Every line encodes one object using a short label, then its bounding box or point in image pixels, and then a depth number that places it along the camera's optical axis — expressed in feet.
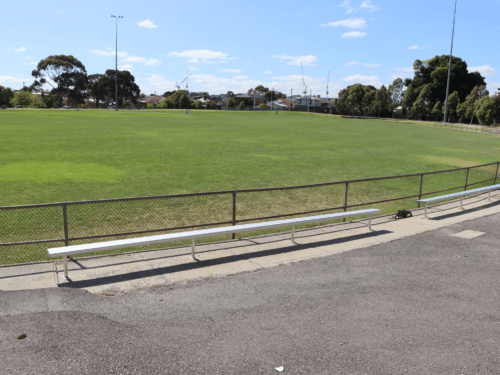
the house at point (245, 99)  609.83
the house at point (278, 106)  595.64
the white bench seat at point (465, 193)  37.49
